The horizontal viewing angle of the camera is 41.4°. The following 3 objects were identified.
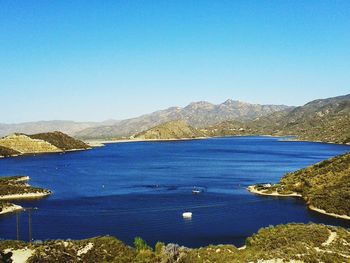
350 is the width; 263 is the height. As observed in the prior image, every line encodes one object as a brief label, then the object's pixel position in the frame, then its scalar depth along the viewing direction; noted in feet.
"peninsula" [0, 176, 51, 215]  437.17
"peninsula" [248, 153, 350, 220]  358.02
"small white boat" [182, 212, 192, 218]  333.62
